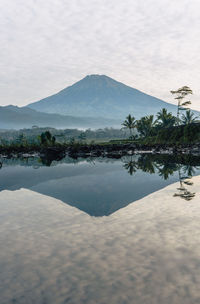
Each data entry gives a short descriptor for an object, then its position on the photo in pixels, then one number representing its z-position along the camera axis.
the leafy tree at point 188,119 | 73.27
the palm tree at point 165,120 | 70.31
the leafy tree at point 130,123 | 77.78
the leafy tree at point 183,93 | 75.19
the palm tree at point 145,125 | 70.94
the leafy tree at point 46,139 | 55.45
